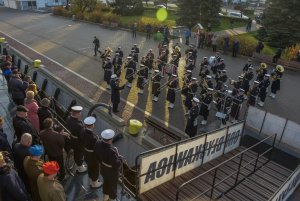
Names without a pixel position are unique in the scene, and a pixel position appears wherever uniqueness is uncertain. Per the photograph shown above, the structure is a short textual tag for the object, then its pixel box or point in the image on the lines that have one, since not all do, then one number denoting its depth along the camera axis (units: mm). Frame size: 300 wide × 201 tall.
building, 53384
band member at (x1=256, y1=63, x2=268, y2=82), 15299
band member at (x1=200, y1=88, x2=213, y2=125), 12211
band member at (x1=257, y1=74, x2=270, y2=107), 14188
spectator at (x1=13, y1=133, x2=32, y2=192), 5668
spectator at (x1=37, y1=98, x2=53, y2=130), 7834
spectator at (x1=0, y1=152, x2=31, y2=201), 4762
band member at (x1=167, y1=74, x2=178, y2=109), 13453
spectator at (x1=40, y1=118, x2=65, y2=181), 6375
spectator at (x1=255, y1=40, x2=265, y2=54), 22320
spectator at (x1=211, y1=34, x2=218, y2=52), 24642
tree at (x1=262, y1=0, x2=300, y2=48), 24438
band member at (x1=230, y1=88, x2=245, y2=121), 12062
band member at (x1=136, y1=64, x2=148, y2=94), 15164
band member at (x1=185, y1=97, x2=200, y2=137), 10812
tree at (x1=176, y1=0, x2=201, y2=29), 31078
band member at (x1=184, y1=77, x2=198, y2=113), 12992
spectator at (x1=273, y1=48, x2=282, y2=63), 21227
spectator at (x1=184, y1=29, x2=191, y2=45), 27092
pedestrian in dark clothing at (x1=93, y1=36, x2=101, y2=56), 22323
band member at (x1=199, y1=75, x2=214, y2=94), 13312
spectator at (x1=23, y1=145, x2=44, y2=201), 5301
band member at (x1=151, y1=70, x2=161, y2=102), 14312
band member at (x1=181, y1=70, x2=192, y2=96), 13969
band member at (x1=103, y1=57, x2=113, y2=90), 15641
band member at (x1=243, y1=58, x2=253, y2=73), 15857
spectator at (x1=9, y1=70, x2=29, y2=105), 9812
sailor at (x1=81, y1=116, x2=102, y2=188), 6637
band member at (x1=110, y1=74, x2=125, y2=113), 12789
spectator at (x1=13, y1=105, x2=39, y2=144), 6672
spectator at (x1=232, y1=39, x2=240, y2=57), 22853
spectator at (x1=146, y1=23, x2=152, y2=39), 29164
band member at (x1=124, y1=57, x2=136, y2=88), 15883
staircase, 7238
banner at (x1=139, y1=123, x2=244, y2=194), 6777
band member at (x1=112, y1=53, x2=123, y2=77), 16297
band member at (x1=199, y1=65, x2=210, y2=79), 15434
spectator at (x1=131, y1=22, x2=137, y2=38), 30031
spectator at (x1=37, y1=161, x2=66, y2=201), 4852
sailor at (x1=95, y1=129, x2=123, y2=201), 6043
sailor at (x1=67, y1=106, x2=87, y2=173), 6941
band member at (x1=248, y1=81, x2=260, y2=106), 13547
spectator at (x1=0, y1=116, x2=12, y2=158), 6311
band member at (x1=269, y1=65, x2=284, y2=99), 15195
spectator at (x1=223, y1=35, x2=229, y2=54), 23472
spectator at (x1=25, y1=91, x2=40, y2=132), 7859
